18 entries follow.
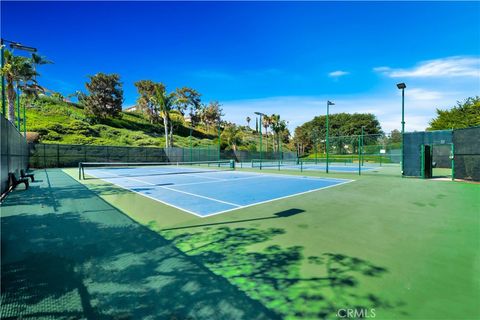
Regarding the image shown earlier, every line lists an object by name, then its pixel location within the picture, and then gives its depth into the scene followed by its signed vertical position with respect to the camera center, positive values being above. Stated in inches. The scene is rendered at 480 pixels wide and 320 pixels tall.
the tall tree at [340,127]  2945.4 +350.6
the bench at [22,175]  443.3 -34.8
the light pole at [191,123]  1370.8 +186.7
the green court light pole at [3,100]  379.0 +86.6
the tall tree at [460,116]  1182.3 +199.2
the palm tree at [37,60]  801.5 +318.9
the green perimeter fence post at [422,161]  546.5 -16.0
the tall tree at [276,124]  2075.5 +267.2
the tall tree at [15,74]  739.4 +262.0
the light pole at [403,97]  532.7 +128.0
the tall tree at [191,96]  2507.1 +622.8
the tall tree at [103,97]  1947.6 +478.0
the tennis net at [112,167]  642.2 -50.2
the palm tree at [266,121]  2214.4 +325.4
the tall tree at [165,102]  1374.3 +306.5
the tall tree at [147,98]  2391.7 +566.2
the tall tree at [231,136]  2053.4 +159.4
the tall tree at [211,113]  2832.2 +489.4
